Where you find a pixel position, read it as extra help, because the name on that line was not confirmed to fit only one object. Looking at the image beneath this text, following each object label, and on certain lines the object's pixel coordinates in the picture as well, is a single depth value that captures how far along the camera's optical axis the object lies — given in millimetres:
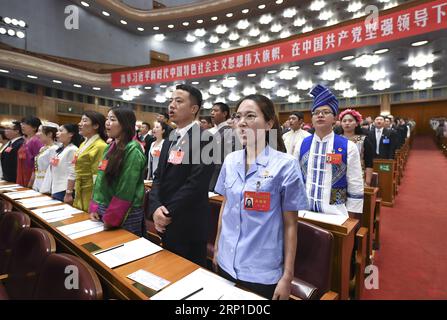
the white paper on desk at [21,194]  2412
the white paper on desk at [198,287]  891
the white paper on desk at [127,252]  1140
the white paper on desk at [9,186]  2980
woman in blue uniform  1017
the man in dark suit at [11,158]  3609
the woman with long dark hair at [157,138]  3814
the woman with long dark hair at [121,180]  1558
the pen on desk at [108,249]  1208
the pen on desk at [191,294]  887
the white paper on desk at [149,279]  958
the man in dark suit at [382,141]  4883
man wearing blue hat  1856
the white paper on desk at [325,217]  1495
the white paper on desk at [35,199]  2202
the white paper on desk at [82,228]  1439
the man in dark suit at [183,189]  1390
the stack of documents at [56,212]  1727
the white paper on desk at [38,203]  2027
